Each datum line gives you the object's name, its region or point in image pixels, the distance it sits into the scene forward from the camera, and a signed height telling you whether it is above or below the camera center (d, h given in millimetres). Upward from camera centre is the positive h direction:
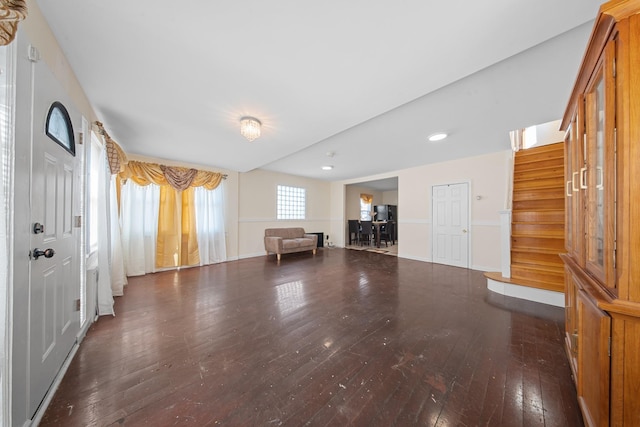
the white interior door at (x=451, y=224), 4434 -212
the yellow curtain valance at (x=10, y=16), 652 +634
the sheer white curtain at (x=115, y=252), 2807 -554
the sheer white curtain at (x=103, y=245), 2273 -370
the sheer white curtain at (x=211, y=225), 4621 -283
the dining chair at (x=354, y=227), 7367 -473
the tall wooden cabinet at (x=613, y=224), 744 -31
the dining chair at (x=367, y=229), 7125 -523
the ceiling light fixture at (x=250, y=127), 2426 +1010
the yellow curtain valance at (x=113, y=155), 2482 +704
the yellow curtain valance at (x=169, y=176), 3777 +722
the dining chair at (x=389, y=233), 7589 -699
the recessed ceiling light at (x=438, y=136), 3109 +1201
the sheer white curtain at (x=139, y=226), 3755 -264
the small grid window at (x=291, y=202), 6371 +354
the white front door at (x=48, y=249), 1087 -232
